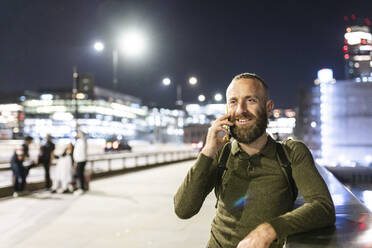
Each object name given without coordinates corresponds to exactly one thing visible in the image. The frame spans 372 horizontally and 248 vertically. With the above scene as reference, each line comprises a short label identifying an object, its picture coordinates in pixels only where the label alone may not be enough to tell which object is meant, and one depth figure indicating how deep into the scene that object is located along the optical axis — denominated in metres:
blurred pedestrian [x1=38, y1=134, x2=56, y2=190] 13.41
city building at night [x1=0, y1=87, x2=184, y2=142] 133.50
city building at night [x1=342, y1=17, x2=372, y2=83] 108.88
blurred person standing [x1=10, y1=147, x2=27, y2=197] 12.35
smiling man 2.28
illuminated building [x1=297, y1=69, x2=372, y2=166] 22.09
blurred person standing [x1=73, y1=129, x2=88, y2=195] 12.76
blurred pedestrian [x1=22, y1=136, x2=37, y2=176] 12.75
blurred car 45.41
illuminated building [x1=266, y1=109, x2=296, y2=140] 100.70
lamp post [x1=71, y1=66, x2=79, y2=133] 17.52
